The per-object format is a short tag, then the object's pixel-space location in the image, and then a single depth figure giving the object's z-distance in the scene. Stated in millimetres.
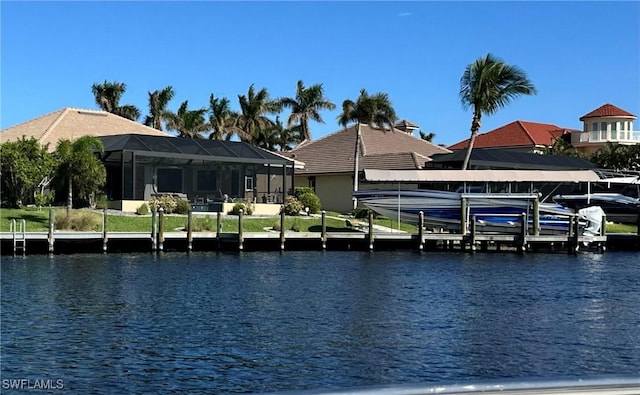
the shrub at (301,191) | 48250
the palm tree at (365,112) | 48188
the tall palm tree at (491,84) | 44062
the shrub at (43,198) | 37188
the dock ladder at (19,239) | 31266
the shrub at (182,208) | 40969
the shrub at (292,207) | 43716
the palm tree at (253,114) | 67688
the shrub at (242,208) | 42656
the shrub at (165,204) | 40500
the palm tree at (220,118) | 68625
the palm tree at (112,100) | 74125
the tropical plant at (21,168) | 37125
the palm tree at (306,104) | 62406
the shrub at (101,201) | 39728
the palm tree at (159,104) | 71062
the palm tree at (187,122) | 67750
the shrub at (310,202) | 45844
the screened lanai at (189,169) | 41656
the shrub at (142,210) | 39438
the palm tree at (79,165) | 36812
